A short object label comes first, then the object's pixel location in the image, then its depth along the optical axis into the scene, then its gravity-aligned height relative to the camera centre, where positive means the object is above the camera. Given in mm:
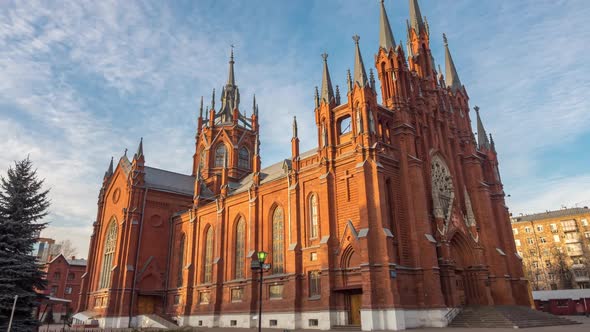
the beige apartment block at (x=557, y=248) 67875 +9961
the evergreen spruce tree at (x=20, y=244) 21844 +4155
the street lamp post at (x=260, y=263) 19141 +2372
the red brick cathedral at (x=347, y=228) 28219 +7310
